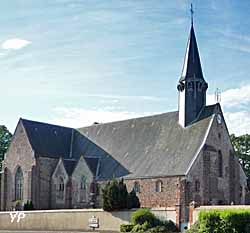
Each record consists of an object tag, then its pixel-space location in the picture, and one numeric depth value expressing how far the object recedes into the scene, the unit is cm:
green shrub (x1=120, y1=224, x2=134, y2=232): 3875
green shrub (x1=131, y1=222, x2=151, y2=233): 3791
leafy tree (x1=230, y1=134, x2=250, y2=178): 7012
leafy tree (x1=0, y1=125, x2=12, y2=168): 7291
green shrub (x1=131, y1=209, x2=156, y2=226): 3925
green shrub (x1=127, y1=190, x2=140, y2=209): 4284
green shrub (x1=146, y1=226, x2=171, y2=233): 3796
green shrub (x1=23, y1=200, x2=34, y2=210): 5431
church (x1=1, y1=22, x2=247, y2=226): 4859
